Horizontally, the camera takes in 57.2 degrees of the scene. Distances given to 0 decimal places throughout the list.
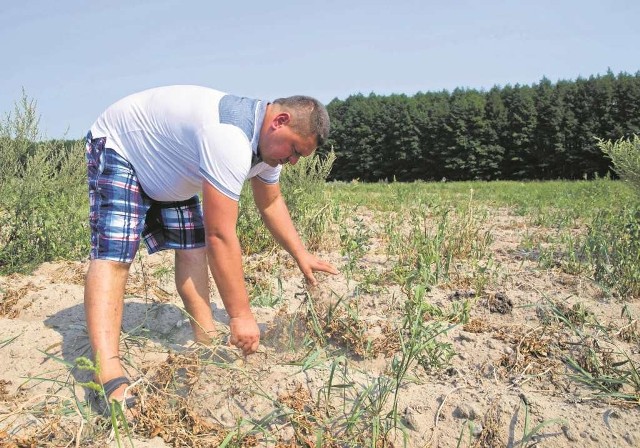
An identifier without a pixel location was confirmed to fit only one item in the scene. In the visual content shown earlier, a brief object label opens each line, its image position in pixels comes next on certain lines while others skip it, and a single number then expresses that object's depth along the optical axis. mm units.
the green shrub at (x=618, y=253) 3516
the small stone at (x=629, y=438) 2043
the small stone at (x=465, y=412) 2180
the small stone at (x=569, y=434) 2086
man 2256
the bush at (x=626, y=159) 4844
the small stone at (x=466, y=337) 2855
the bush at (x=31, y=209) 4637
